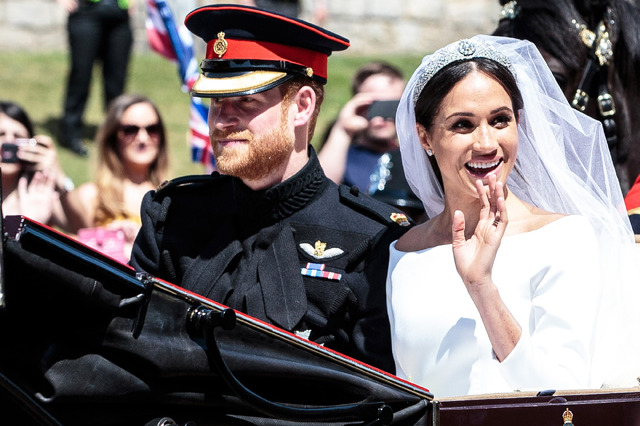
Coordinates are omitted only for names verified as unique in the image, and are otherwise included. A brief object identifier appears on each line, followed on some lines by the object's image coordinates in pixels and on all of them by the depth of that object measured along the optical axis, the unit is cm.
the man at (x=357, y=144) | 1265
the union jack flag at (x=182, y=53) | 1470
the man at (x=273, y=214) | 666
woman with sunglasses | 1198
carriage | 446
